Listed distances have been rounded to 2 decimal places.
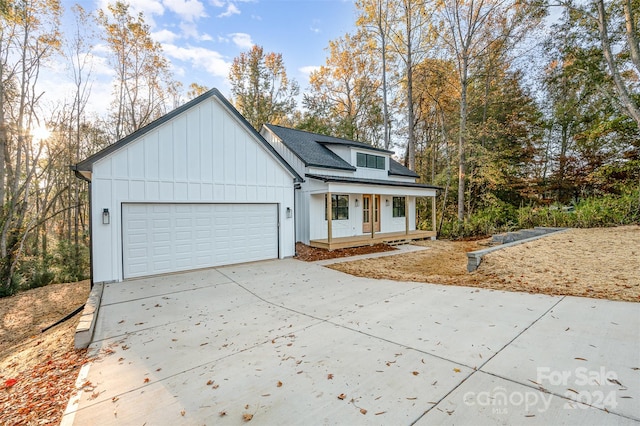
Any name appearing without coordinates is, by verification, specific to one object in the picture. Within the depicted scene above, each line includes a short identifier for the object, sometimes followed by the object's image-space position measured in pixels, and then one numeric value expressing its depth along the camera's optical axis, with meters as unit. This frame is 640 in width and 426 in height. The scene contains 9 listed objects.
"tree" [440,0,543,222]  15.19
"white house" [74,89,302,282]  6.96
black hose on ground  6.09
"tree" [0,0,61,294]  9.78
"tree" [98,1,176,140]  14.45
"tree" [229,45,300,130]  21.70
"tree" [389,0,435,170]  16.92
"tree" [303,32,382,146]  21.47
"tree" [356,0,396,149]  17.72
